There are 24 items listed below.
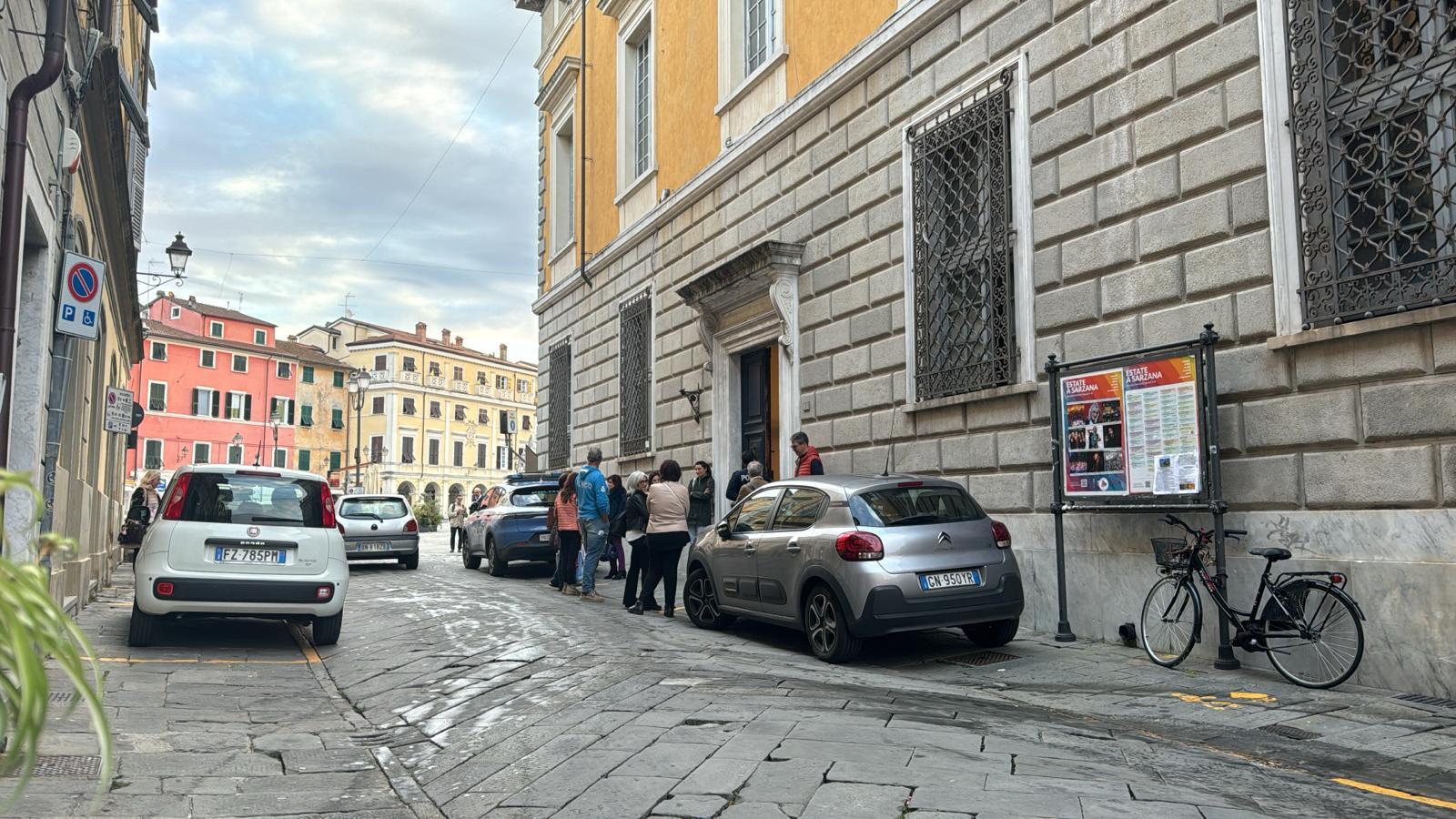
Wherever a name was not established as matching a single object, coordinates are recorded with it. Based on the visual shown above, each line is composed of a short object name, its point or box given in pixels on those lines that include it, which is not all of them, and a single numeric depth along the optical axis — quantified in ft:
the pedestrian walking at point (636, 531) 42.91
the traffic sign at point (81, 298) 34.40
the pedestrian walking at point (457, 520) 105.15
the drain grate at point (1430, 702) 21.86
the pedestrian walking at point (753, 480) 45.83
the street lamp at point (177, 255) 83.05
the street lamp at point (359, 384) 171.42
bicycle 23.66
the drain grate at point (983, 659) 29.12
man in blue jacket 46.24
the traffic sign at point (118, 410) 49.79
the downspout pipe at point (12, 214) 26.73
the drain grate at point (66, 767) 17.47
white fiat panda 31.07
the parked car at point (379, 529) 67.67
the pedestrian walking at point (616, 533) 56.13
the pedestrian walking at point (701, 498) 49.21
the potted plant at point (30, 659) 4.06
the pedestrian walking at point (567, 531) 48.16
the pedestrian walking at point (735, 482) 47.73
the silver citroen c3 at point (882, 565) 28.25
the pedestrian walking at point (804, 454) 41.86
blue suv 60.03
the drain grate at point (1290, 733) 20.12
